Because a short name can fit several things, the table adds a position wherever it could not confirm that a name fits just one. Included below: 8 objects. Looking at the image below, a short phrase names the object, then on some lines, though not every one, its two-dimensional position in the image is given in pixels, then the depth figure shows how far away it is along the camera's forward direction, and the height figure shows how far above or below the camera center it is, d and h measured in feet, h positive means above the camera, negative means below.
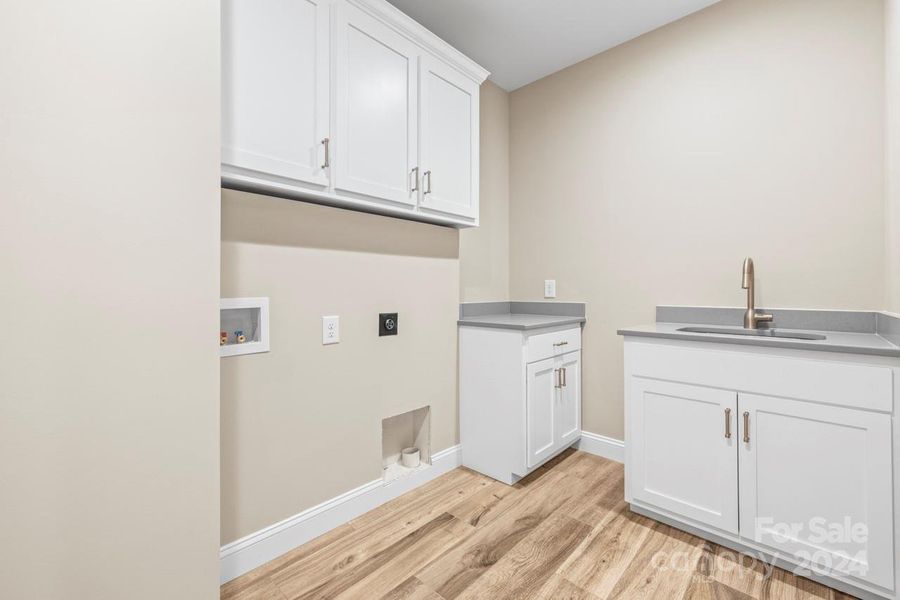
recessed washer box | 4.87 -0.31
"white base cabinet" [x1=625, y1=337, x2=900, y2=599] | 4.34 -1.92
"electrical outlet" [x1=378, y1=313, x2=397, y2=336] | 6.51 -0.38
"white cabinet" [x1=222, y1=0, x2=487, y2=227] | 4.58 +2.64
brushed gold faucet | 6.22 +0.02
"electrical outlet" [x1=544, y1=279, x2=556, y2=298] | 9.02 +0.26
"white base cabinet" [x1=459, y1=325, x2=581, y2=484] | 6.93 -1.82
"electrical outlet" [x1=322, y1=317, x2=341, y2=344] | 5.77 -0.42
